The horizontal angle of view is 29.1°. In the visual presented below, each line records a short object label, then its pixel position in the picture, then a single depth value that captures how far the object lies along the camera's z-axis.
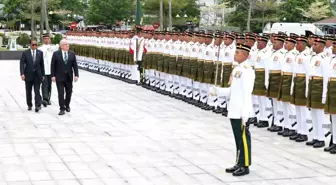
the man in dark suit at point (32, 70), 14.42
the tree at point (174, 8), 71.38
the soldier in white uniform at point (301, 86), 11.09
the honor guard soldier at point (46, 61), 15.41
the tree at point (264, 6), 65.62
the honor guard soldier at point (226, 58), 14.09
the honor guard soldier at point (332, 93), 10.20
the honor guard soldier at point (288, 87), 11.56
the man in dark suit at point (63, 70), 14.24
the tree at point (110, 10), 71.75
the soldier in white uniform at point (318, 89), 10.55
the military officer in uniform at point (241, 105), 8.53
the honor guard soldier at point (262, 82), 12.52
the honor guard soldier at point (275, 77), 12.04
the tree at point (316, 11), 63.44
